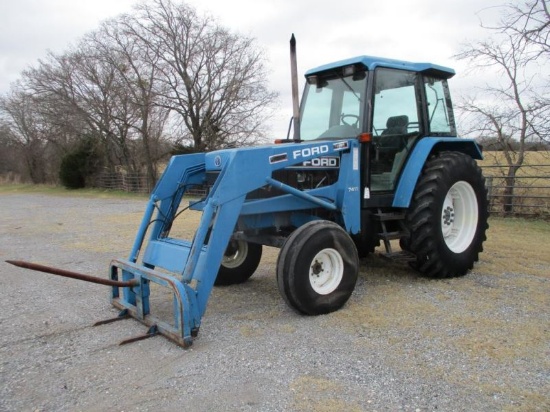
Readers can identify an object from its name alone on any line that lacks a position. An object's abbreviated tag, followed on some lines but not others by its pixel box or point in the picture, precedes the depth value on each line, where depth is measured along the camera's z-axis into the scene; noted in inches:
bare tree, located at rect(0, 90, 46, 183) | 1251.1
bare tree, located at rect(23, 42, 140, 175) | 963.3
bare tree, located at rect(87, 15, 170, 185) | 886.4
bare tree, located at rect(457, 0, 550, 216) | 417.1
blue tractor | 155.1
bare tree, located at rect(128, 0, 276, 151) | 871.1
